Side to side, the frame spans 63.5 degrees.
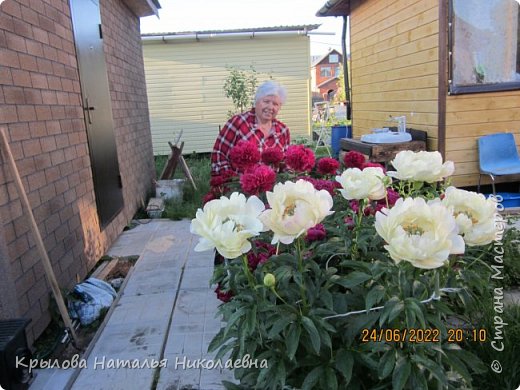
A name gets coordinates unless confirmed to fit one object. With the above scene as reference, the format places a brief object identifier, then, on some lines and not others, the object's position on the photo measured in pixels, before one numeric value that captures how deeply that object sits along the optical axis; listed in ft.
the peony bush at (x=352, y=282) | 3.20
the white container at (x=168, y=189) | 20.88
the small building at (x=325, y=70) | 160.04
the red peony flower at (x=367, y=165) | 5.30
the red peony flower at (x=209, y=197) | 6.06
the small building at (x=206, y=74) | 39.29
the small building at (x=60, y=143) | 7.91
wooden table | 15.52
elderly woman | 9.13
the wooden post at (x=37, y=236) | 7.52
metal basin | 15.80
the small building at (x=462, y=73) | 14.53
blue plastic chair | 15.12
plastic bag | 9.26
